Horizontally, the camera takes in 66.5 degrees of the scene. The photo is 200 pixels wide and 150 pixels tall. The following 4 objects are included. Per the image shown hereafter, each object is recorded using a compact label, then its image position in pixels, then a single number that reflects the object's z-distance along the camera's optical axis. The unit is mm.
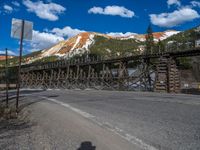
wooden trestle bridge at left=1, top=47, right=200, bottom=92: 15624
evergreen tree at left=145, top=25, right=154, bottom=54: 43870
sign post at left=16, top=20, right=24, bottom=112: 5544
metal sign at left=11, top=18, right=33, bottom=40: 5446
